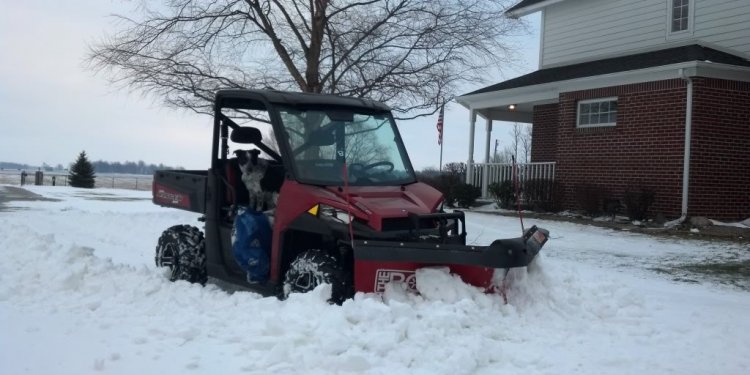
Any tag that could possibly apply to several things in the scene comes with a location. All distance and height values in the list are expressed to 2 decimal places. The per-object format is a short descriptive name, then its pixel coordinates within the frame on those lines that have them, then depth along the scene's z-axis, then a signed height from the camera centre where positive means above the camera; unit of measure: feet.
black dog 21.50 +0.14
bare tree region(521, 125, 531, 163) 174.71 +14.50
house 45.44 +7.28
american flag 86.15 +8.77
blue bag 19.86 -1.76
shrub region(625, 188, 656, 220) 46.06 +0.11
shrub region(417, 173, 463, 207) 60.34 +1.03
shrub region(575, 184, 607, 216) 49.08 +0.21
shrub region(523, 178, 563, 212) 53.26 +0.40
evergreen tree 135.54 +0.82
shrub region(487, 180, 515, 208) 56.59 +0.38
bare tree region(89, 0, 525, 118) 49.11 +10.23
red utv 17.15 -0.60
